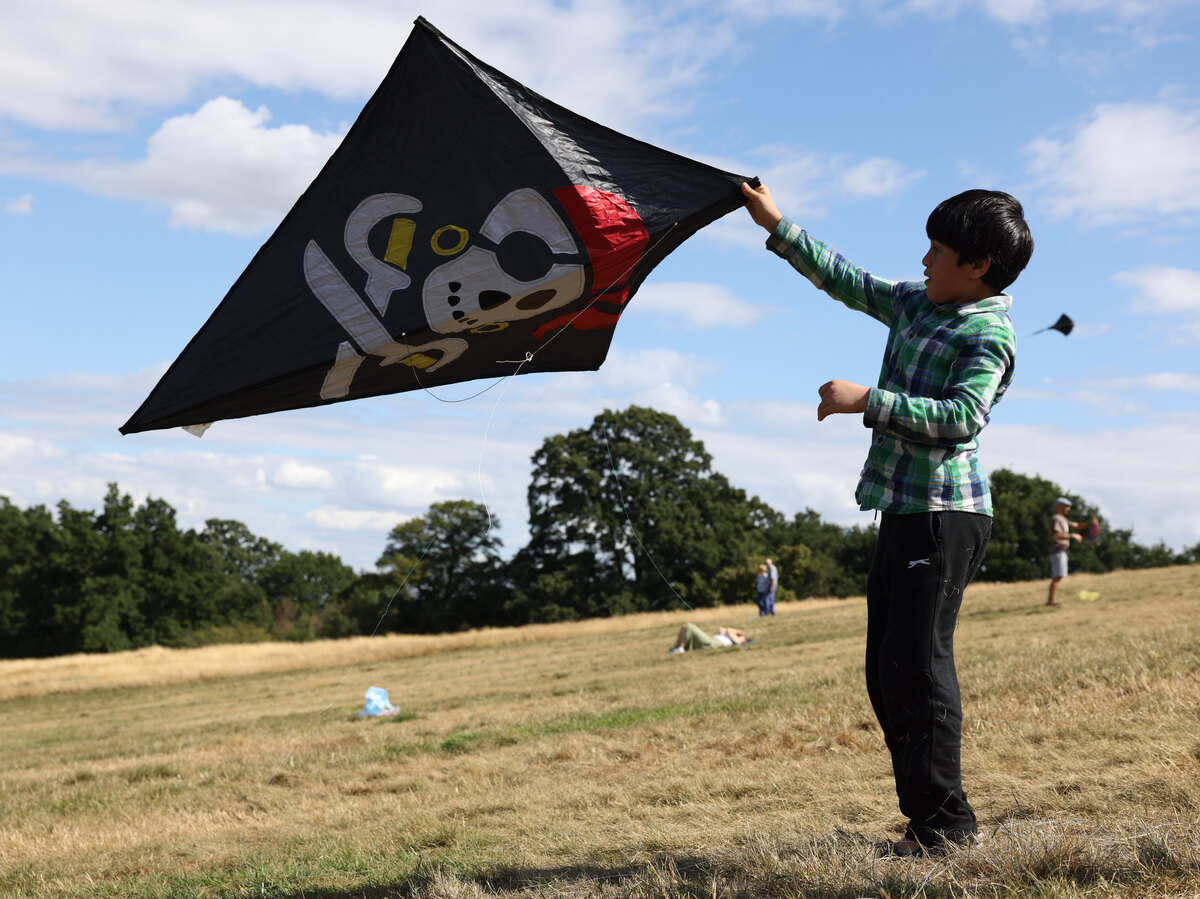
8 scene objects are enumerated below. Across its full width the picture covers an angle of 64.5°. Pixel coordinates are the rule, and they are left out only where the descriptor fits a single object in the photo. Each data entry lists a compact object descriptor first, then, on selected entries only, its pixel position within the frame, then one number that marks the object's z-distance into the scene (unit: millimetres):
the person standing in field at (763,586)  31036
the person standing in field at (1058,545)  17359
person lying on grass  18641
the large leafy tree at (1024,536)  71250
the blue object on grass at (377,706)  13352
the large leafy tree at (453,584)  56969
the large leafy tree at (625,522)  48750
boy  3330
